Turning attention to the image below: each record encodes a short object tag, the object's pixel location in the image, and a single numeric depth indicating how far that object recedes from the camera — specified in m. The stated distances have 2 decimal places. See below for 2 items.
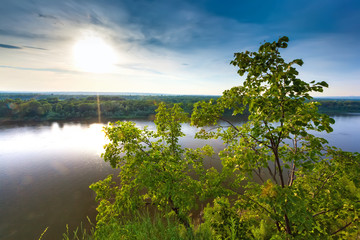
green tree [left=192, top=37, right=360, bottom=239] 3.74
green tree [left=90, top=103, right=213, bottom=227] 5.88
